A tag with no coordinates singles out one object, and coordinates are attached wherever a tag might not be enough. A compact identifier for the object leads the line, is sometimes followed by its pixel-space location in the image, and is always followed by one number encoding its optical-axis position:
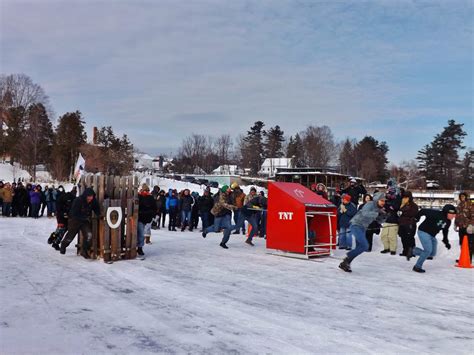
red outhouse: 11.15
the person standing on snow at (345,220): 13.13
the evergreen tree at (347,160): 99.44
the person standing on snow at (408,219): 11.73
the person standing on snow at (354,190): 14.91
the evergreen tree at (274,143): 106.62
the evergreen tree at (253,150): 98.75
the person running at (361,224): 9.57
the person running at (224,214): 12.84
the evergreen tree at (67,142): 56.14
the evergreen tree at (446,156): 81.06
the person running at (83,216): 9.82
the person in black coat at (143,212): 10.82
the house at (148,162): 121.50
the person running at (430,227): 9.95
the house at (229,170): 93.75
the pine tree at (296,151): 99.12
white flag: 13.71
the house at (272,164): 98.09
